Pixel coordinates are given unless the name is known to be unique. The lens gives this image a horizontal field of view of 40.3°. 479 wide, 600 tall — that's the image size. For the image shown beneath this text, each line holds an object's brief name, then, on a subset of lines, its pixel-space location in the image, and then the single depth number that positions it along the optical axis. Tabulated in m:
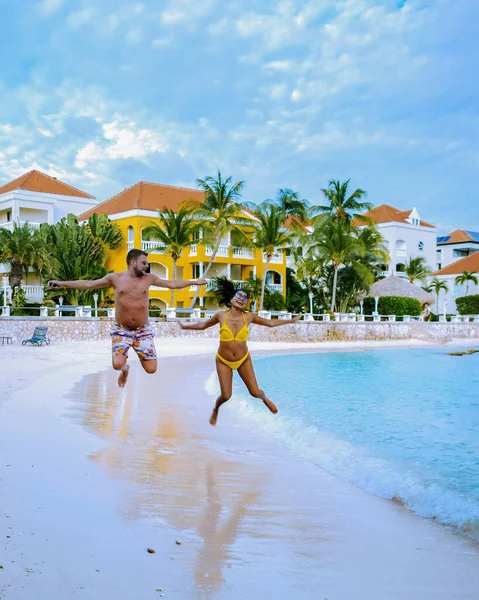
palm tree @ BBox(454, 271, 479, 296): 60.25
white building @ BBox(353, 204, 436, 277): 57.06
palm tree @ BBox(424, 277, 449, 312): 61.91
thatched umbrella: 43.19
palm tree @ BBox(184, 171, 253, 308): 35.03
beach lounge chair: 24.34
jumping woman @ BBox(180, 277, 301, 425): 7.35
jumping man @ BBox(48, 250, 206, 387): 6.65
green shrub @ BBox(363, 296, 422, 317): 42.97
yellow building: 38.41
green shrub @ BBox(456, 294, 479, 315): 53.00
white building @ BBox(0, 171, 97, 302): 40.09
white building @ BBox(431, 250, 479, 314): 62.00
